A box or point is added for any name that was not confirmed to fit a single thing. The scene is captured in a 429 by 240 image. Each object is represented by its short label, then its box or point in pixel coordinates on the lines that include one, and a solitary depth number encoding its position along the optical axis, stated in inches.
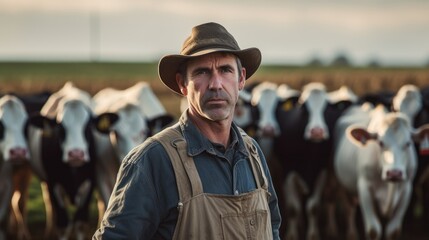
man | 131.0
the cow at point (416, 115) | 463.5
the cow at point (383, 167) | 376.2
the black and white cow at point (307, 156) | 465.4
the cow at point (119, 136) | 418.0
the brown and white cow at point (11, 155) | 413.7
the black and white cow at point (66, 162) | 416.2
